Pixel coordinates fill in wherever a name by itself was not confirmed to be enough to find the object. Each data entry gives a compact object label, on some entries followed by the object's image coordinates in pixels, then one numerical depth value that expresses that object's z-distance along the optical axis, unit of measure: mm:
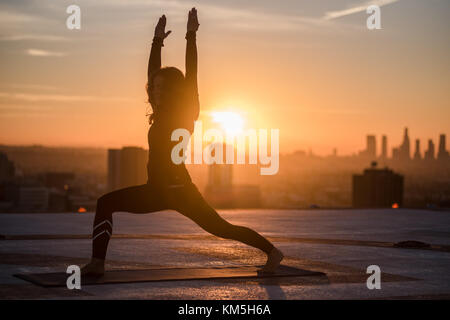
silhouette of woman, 7910
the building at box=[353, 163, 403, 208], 38894
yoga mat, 7527
